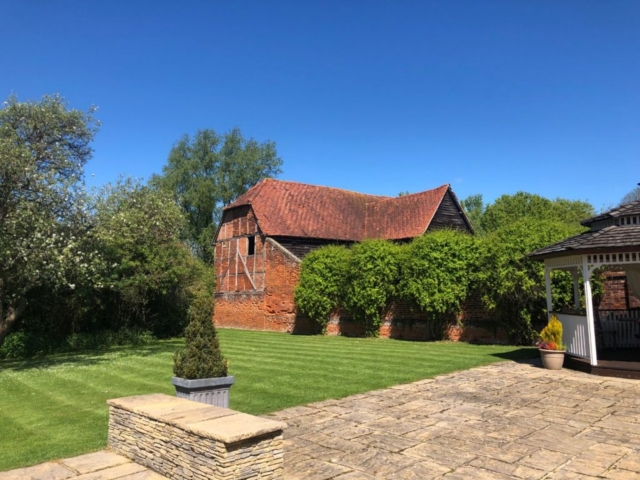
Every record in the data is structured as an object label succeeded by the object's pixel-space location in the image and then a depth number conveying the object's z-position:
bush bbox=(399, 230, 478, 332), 16.88
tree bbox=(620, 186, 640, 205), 48.36
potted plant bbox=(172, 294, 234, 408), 6.03
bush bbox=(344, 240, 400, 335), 19.11
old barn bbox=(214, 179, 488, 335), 25.73
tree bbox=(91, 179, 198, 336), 16.97
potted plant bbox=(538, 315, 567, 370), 10.47
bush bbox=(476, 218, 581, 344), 14.57
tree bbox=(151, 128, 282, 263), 41.12
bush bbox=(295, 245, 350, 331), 21.33
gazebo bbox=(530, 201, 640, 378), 9.60
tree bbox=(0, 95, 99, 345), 12.23
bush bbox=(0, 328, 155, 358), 15.16
